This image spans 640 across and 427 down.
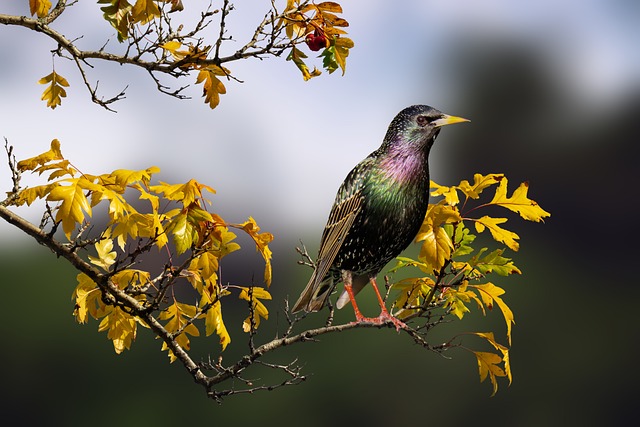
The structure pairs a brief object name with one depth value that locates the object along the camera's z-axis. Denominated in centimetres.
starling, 782
